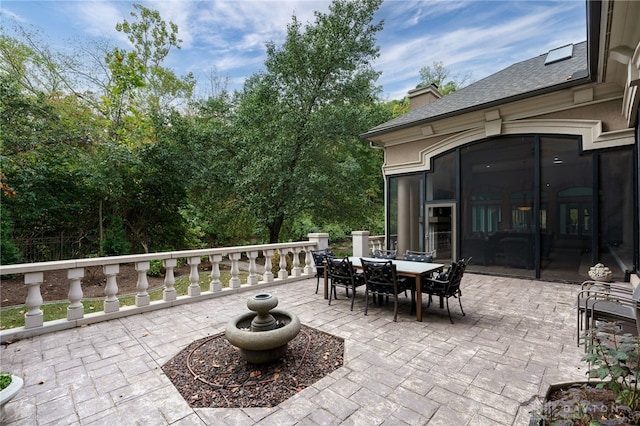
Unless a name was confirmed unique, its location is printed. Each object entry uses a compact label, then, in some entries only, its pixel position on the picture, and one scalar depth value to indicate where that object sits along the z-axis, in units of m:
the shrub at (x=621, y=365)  1.65
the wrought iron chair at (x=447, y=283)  4.09
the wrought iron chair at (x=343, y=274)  4.71
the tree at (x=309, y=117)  11.30
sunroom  5.85
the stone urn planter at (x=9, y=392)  2.02
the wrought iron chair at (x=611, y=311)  3.06
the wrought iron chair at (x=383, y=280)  4.20
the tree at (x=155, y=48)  13.04
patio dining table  4.11
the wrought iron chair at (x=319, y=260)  5.75
